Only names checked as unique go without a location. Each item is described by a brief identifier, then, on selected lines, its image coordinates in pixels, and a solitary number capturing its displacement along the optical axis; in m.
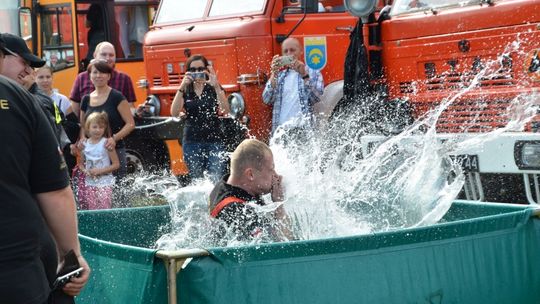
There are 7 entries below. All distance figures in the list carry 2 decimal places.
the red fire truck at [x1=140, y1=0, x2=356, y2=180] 20.91
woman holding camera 19.22
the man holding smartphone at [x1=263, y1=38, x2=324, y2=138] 19.24
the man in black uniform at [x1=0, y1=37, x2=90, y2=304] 6.90
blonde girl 18.80
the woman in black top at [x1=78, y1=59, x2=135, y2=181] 19.64
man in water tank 9.92
